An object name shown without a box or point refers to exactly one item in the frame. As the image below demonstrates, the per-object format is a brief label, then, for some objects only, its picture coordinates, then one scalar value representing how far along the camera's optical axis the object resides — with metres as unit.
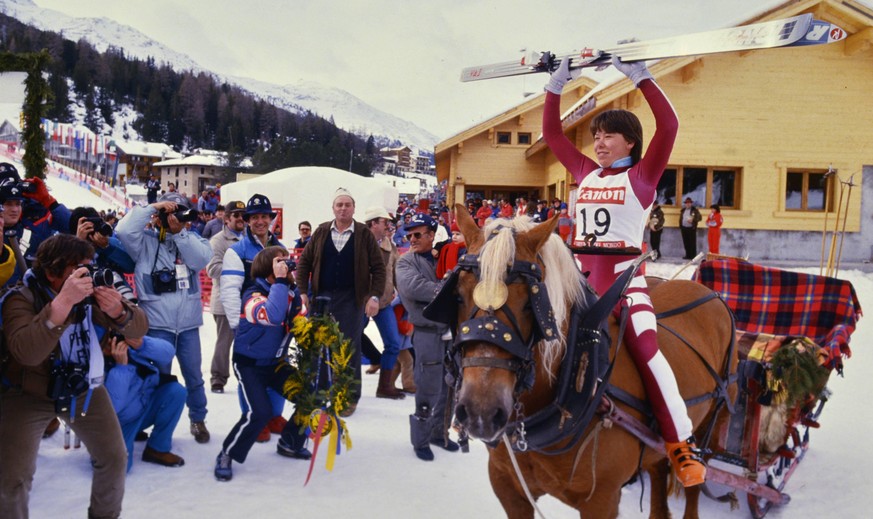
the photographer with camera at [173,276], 4.75
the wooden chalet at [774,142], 15.03
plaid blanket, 4.75
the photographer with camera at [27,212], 3.77
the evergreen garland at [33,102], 11.04
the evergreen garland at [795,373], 3.81
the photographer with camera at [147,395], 4.17
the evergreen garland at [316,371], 4.34
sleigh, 3.85
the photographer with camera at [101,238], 4.36
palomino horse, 1.86
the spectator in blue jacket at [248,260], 4.90
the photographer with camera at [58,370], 2.69
